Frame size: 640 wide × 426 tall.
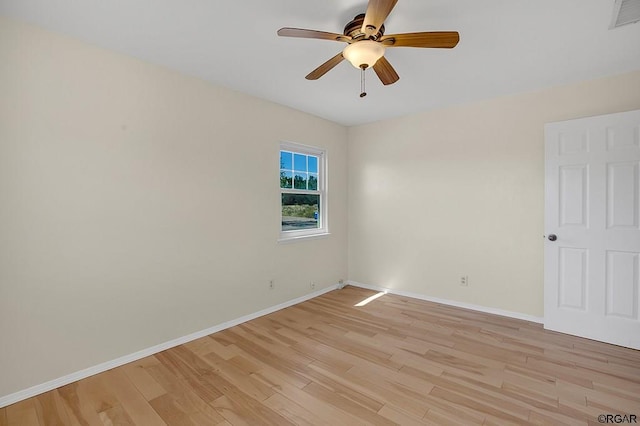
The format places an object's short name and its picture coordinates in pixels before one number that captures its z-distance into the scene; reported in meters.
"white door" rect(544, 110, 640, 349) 2.64
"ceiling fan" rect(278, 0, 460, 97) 1.57
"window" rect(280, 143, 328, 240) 3.85
